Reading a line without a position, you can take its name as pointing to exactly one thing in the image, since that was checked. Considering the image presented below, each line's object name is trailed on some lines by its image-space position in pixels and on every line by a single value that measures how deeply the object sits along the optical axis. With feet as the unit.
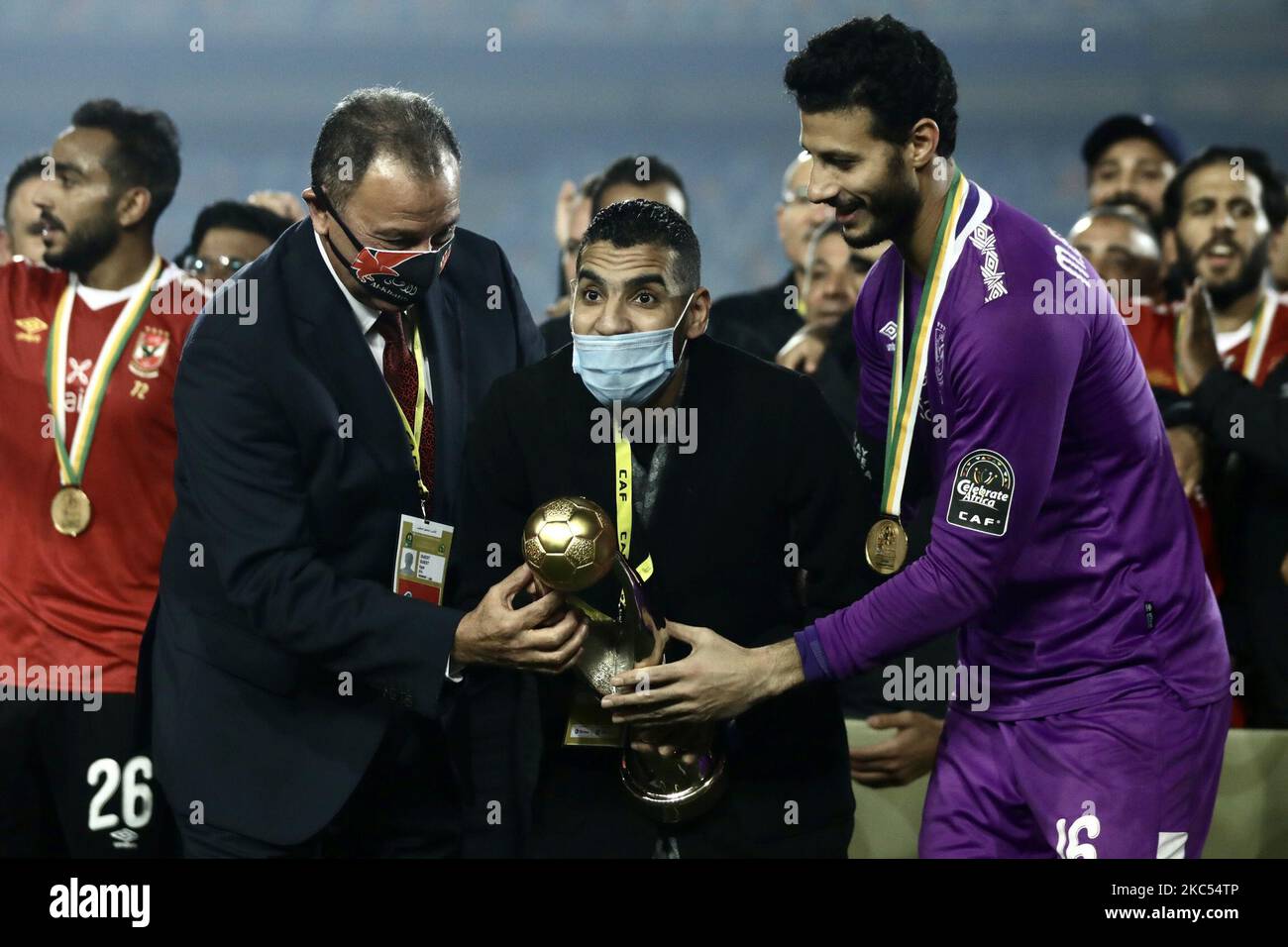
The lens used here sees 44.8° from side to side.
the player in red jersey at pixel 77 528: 12.36
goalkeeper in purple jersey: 8.72
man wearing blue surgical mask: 9.37
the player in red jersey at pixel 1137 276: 13.99
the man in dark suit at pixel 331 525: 9.66
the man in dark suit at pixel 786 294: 15.70
